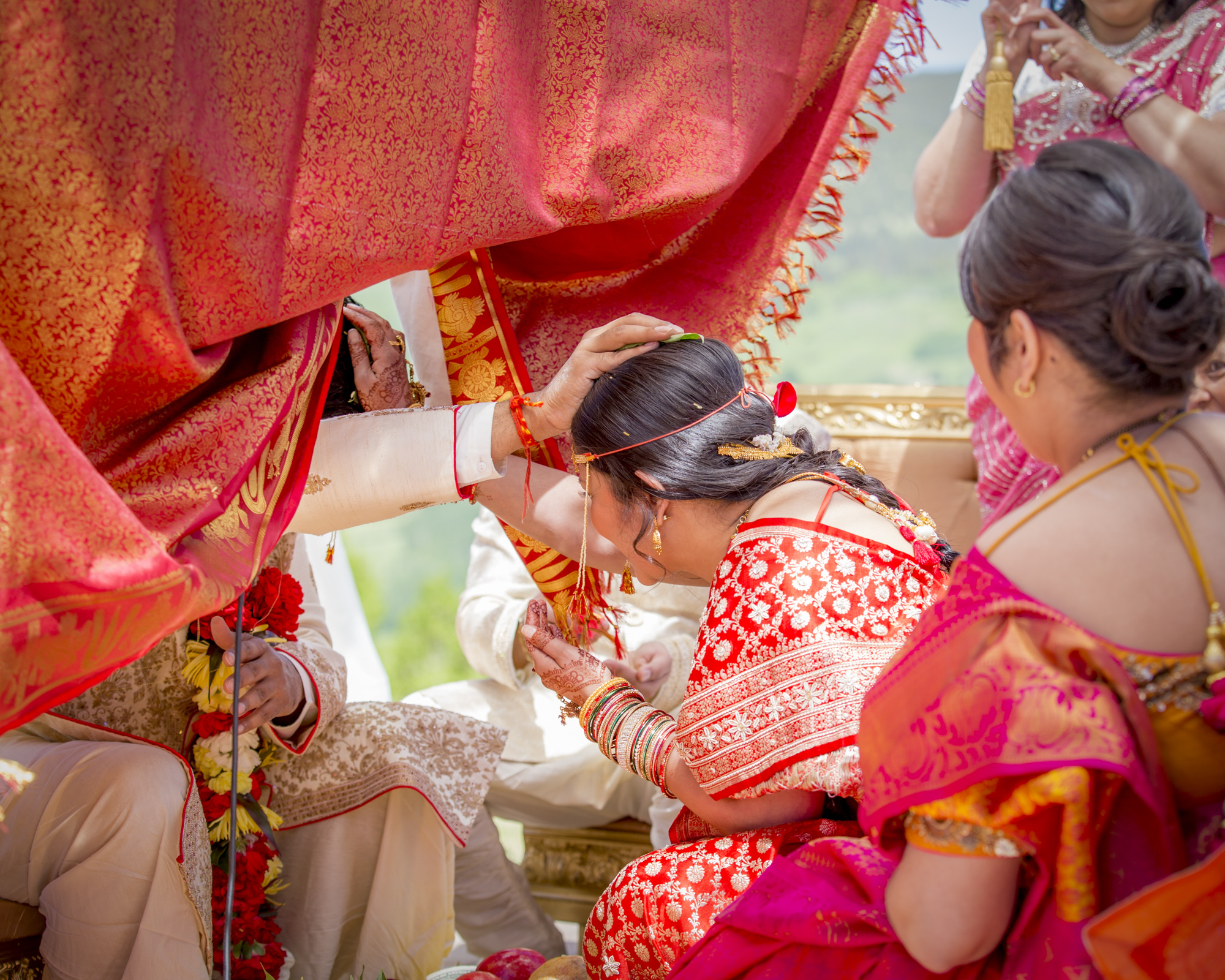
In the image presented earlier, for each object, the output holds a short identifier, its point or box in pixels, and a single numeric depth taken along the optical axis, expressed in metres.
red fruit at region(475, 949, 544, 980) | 2.10
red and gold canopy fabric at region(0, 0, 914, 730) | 1.14
